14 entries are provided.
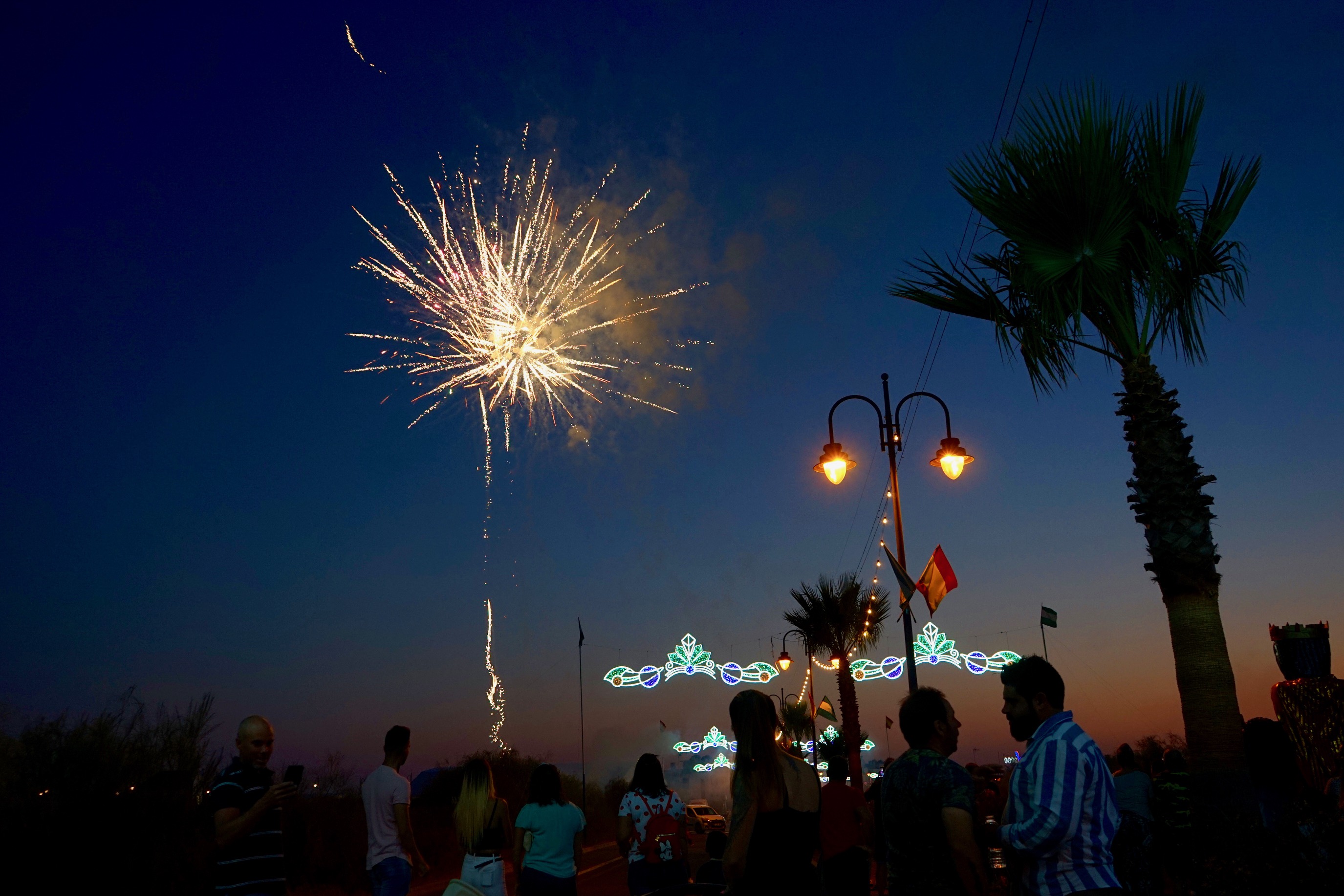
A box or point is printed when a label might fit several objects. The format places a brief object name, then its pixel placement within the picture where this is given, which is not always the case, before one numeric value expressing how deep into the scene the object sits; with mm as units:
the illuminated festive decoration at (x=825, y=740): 38478
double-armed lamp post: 16062
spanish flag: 16234
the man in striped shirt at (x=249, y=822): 5094
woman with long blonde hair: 6793
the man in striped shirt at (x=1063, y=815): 3719
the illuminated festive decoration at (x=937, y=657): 35375
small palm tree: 31016
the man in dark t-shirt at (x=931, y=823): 3996
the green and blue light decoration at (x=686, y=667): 35625
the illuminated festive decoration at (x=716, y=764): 59438
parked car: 35406
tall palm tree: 9430
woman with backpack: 6879
